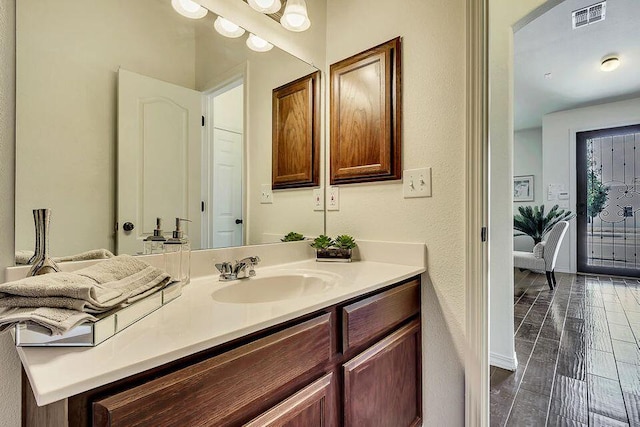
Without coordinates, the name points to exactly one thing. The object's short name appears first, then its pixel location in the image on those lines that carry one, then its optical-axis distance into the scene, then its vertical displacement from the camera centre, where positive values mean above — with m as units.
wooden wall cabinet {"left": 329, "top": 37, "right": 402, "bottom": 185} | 1.38 +0.47
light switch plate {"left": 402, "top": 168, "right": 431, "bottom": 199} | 1.30 +0.14
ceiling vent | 2.45 +1.64
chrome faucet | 1.14 -0.21
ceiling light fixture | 3.33 +1.66
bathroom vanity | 0.47 -0.30
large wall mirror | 0.84 +0.29
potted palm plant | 4.44 -0.10
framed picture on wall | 5.77 +0.49
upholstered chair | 3.77 -0.51
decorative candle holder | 0.75 -0.08
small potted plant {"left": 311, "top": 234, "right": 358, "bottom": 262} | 1.48 -0.16
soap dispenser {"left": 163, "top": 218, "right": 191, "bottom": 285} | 1.03 -0.14
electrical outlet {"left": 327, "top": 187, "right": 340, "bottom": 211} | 1.62 +0.08
